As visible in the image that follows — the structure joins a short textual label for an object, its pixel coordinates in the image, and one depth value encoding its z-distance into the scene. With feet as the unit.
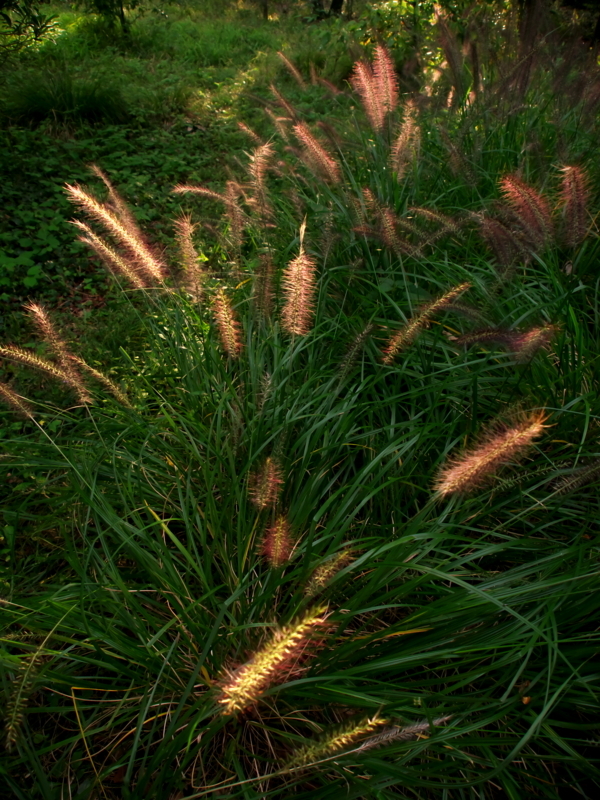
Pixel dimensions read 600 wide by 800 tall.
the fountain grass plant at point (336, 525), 4.56
